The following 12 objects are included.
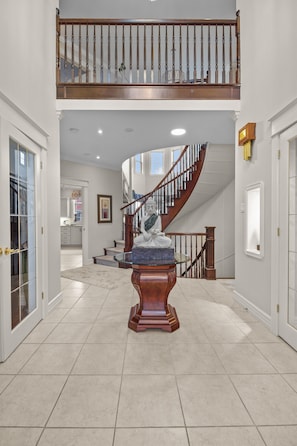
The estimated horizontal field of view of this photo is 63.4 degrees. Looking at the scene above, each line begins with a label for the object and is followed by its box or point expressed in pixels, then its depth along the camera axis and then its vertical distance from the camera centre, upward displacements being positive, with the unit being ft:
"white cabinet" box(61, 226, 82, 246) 34.40 -2.35
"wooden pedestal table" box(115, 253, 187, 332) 8.53 -2.75
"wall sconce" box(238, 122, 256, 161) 9.82 +3.39
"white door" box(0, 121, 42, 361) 6.93 -0.66
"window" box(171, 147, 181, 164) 35.24 +9.47
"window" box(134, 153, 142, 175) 34.63 +7.92
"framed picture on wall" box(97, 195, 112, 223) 22.57 +1.00
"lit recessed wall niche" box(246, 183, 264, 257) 10.68 -0.09
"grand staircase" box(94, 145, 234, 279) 18.83 +2.85
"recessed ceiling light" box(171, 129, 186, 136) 14.42 +5.29
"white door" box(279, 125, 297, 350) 7.68 -0.65
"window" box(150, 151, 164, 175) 36.19 +8.64
